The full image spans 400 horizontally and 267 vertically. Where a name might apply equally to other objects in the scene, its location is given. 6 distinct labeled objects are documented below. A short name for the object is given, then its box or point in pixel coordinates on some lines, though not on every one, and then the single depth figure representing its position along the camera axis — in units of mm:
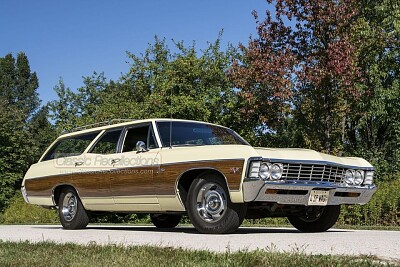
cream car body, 7926
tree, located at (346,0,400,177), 23859
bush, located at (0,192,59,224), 19969
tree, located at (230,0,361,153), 19912
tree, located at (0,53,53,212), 40531
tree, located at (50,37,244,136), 25156
